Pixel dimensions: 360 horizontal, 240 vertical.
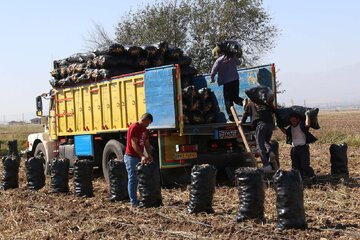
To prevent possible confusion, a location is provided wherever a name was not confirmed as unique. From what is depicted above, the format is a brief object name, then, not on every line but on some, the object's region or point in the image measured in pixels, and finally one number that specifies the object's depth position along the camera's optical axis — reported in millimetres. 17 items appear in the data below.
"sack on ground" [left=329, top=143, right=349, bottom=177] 12469
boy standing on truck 11664
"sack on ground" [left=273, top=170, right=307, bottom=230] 7246
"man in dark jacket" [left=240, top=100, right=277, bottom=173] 10954
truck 11109
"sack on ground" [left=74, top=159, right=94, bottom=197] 11148
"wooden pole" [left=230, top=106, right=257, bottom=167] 10711
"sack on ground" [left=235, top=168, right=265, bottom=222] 7863
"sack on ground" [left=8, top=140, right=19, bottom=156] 21750
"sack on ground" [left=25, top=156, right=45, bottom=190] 12344
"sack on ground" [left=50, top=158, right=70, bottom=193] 11773
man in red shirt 9578
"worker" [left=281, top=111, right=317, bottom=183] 11164
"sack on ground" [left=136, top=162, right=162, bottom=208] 9414
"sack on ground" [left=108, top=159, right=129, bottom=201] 10266
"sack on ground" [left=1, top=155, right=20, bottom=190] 12789
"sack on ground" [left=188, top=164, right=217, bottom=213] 8633
